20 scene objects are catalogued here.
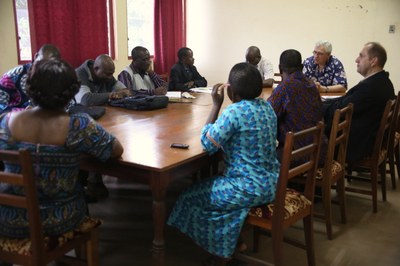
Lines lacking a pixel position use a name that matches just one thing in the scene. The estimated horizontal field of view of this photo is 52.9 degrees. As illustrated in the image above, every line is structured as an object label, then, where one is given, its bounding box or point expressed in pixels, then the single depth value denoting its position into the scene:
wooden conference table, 1.67
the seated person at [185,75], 4.30
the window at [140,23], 5.55
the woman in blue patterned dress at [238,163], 1.77
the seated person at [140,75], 3.51
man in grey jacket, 2.98
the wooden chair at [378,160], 2.76
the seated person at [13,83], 2.51
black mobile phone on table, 1.89
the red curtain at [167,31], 5.87
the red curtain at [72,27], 4.12
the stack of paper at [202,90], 4.11
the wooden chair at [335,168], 2.29
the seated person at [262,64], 4.53
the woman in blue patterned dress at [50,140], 1.46
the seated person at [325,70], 3.91
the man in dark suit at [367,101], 2.76
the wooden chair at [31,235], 1.35
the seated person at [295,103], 2.43
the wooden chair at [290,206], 1.75
